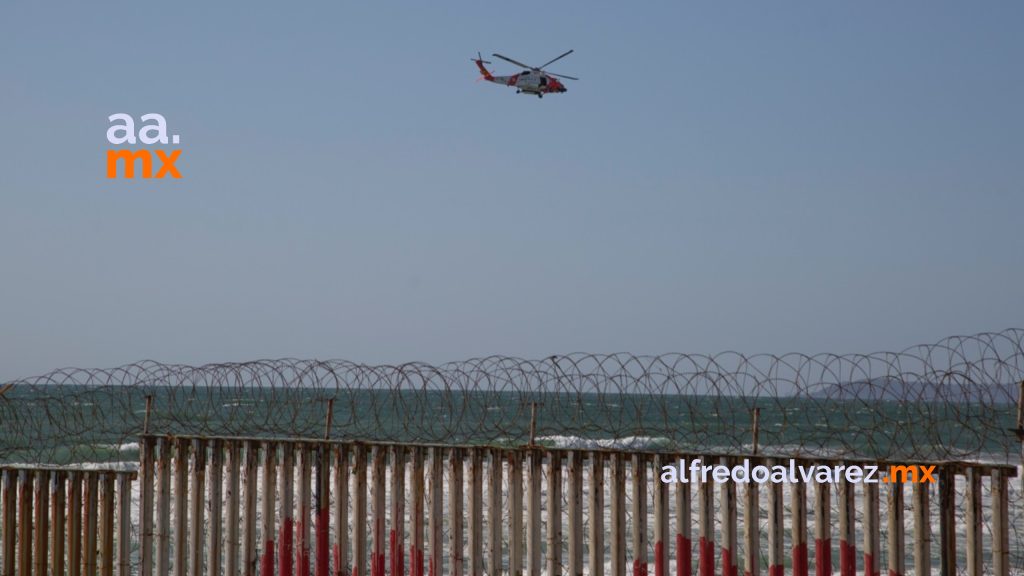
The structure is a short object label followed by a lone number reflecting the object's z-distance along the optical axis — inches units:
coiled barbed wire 680.4
